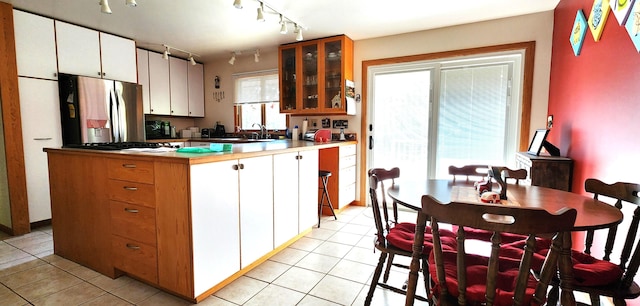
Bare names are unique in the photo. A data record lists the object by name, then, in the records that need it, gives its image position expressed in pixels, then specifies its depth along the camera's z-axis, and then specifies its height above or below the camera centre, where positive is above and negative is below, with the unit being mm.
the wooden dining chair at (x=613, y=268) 1168 -596
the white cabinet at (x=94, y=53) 3273 +948
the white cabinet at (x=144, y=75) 4266 +817
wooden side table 2246 -324
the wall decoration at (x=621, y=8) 1561 +696
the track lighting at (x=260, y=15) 2561 +1033
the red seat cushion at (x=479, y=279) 1062 -614
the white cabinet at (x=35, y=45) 2934 +892
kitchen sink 4438 -155
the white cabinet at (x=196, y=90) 5086 +724
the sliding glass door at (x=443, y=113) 3291 +217
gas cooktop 2242 -138
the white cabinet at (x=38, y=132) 3012 -29
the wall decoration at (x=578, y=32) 2174 +787
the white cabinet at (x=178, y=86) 4750 +739
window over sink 4699 +486
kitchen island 1744 -580
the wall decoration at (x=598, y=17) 1838 +772
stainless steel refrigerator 3283 +236
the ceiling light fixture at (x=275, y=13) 2496 +1222
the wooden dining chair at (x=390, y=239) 1562 -618
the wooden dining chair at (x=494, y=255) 916 -431
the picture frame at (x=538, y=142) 2438 -98
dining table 1058 -358
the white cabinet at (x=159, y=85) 4434 +705
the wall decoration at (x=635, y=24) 1482 +569
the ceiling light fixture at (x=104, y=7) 2186 +951
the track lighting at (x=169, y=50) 3998 +1240
